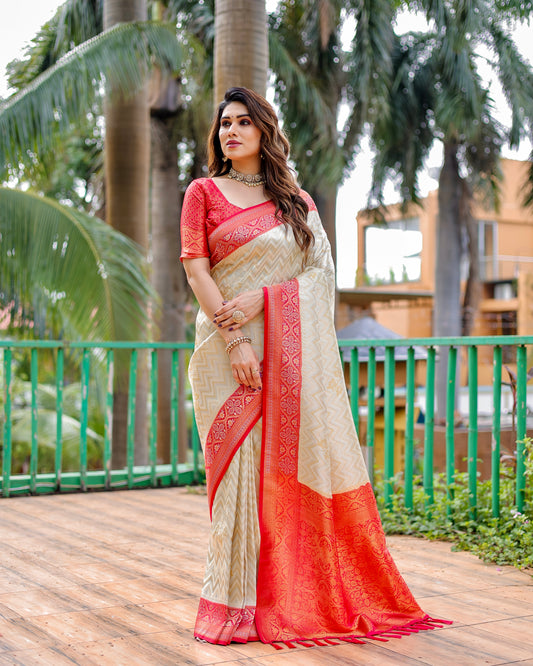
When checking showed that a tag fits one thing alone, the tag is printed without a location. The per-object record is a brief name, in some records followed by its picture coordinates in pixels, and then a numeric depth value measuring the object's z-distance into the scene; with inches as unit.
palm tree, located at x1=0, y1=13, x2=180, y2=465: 280.4
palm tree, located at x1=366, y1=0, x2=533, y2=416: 556.7
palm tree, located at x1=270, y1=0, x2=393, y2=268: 426.0
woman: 106.6
